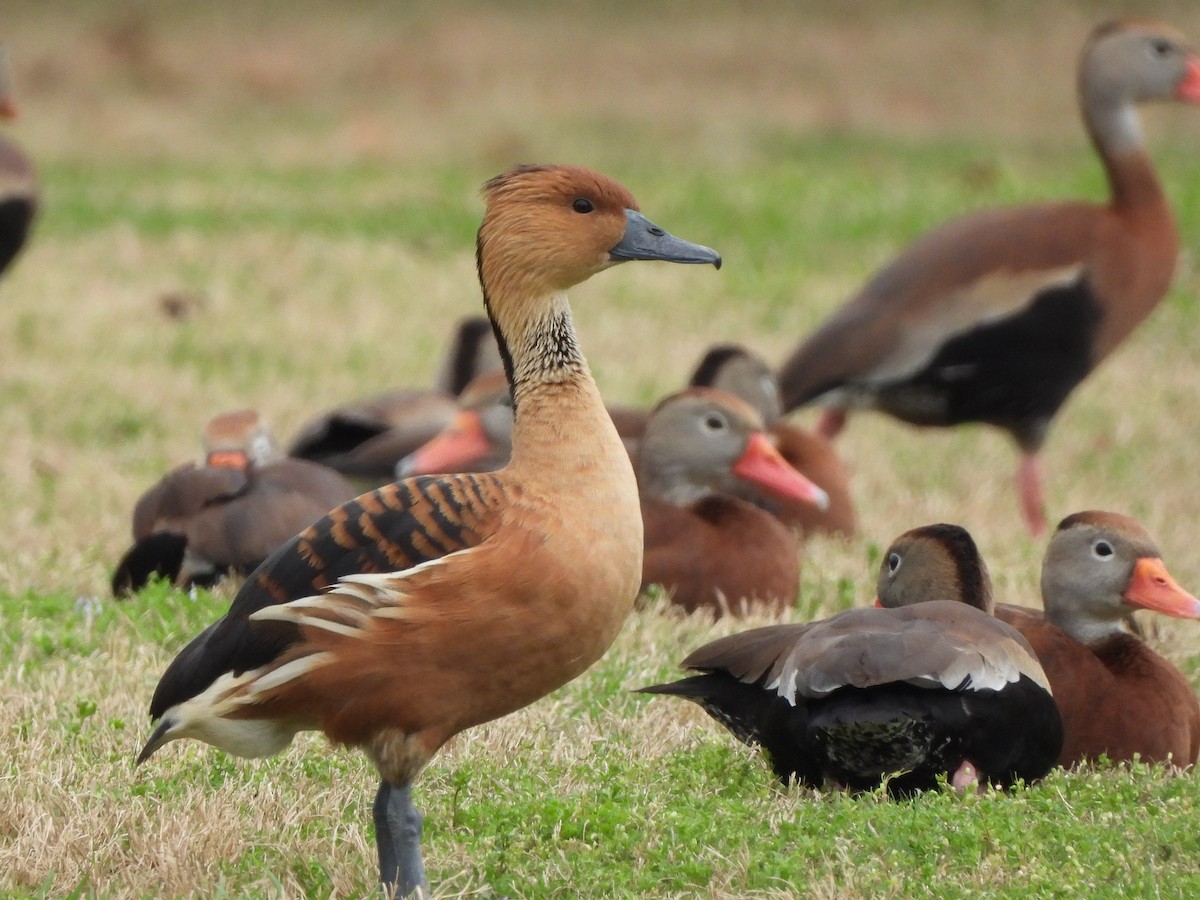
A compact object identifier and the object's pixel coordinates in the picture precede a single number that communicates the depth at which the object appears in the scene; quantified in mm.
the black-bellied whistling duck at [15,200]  18281
